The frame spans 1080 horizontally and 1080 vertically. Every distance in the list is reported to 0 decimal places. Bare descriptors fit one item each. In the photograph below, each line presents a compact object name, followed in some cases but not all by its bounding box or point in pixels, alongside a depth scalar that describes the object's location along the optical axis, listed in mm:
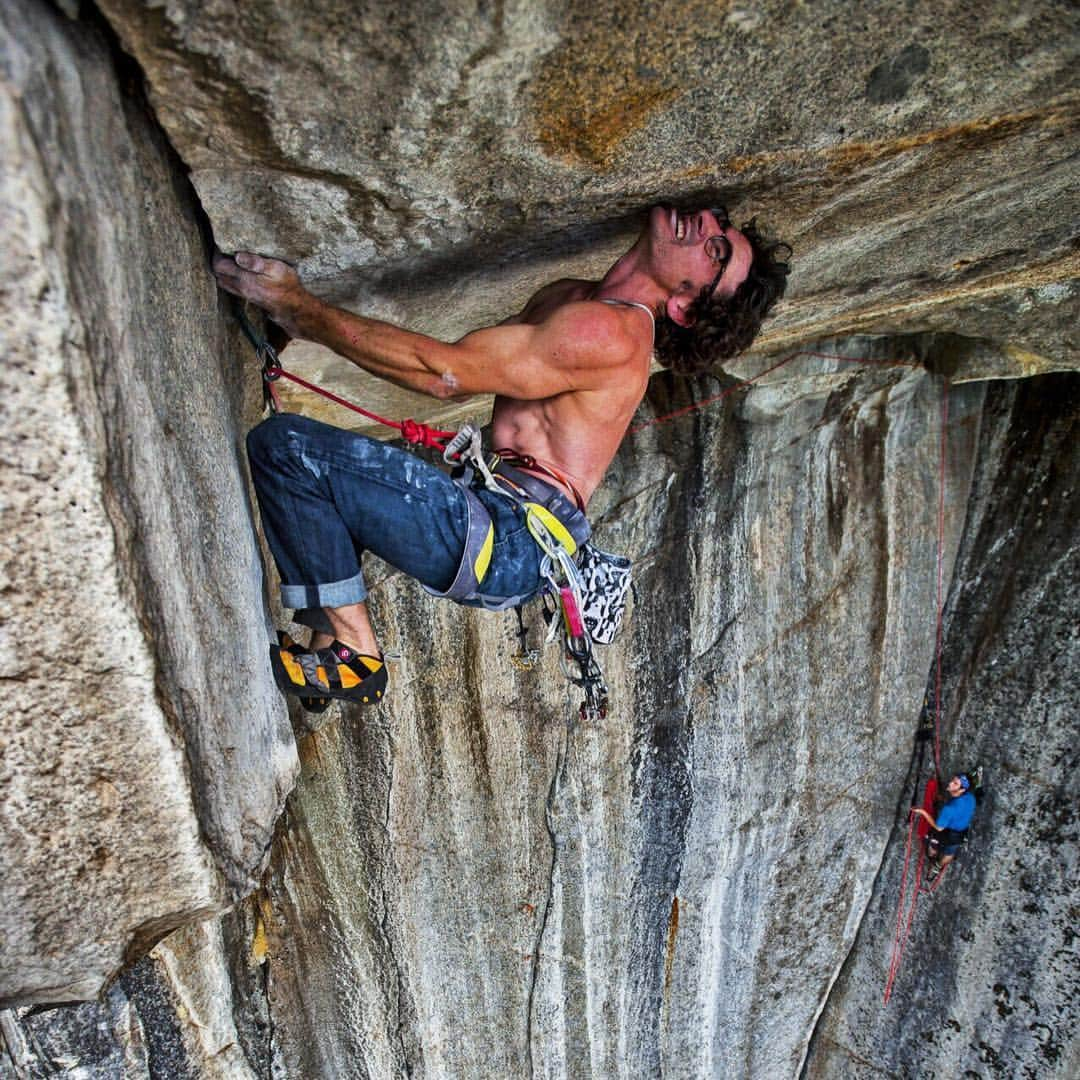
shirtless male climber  2467
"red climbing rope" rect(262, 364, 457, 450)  2621
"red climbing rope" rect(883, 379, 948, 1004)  4766
